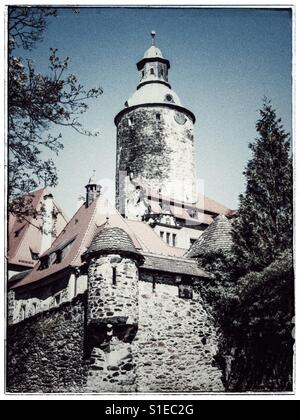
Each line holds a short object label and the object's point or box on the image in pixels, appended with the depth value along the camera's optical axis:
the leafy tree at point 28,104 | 12.51
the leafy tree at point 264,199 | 14.73
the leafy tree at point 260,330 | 13.30
